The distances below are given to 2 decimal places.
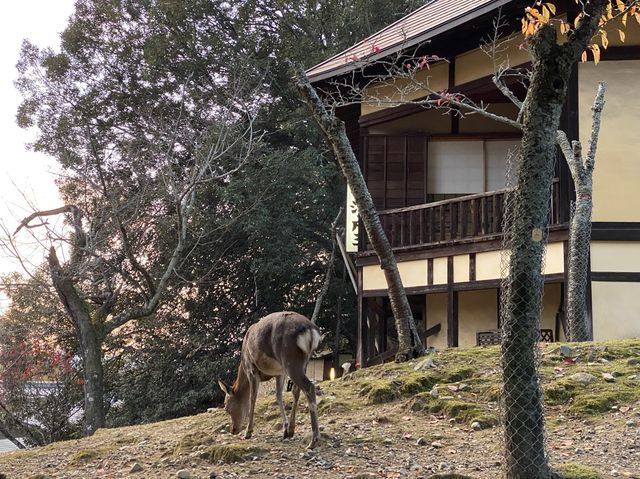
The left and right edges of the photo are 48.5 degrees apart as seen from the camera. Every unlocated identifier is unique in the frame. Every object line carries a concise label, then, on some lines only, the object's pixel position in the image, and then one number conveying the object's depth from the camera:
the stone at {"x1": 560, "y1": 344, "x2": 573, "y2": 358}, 8.86
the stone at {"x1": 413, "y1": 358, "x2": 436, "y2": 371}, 9.09
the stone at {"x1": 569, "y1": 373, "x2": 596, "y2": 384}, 7.73
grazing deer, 6.73
